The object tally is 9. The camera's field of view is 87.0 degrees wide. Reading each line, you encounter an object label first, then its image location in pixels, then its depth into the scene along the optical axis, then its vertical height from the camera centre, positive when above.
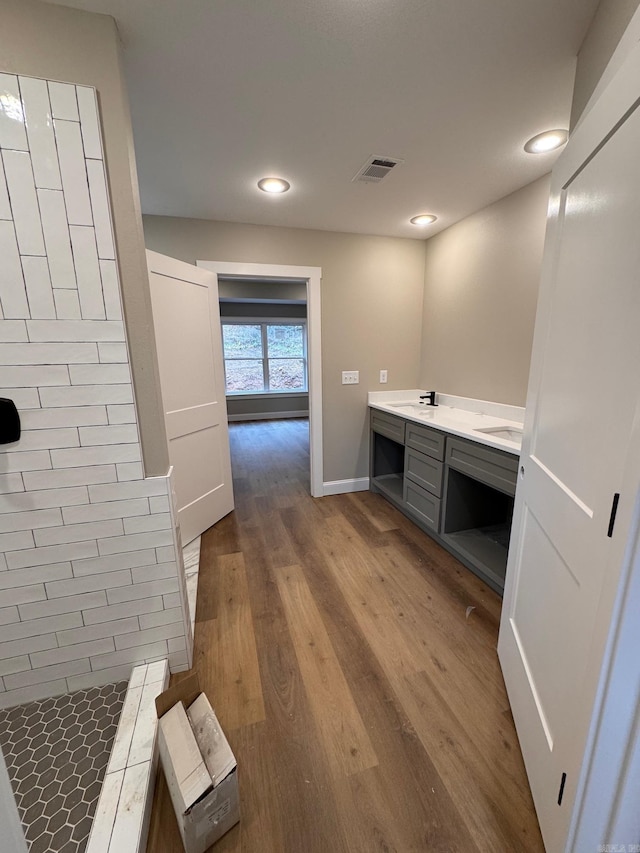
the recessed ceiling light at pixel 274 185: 2.10 +1.07
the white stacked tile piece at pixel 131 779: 0.93 -1.30
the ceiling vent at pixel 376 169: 1.88 +1.07
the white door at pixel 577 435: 0.73 -0.21
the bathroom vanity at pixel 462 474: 1.95 -0.77
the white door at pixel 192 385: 2.18 -0.20
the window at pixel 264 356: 7.07 +0.02
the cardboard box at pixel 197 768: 0.91 -1.18
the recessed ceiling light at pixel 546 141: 1.67 +1.07
